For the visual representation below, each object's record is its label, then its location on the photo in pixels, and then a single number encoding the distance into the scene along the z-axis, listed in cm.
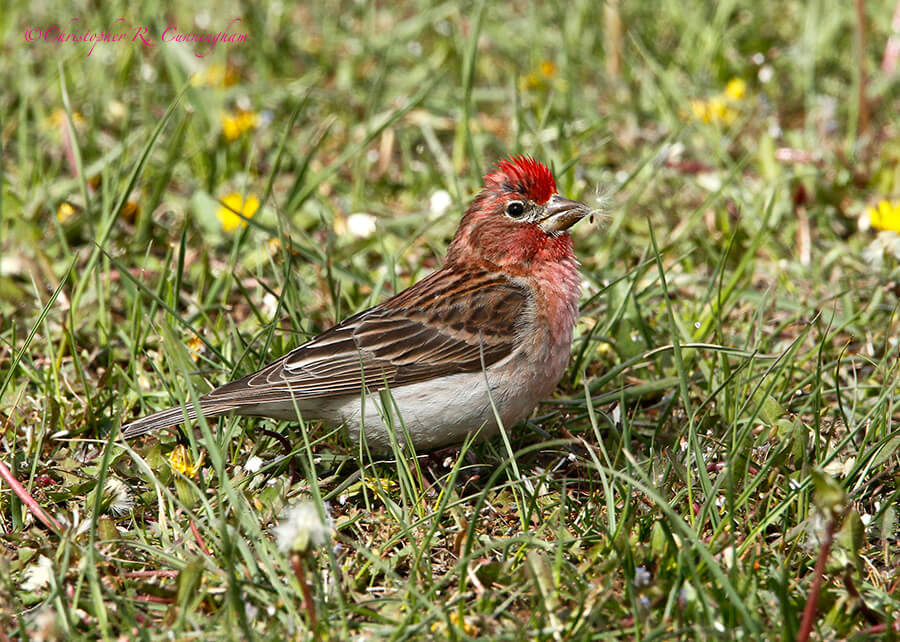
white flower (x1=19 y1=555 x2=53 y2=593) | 701
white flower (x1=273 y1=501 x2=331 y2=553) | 580
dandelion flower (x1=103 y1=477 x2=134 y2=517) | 800
